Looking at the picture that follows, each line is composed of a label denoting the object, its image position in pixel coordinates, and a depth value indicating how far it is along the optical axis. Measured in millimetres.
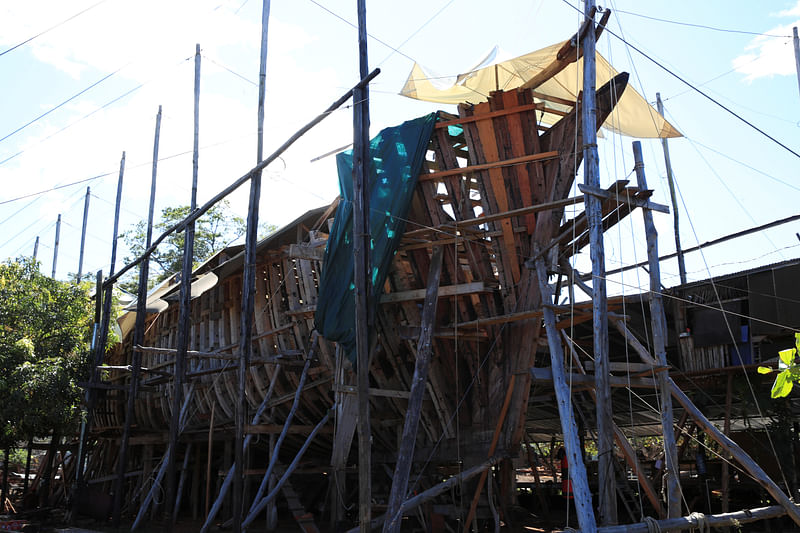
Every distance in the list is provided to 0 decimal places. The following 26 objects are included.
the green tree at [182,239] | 33406
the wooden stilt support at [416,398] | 8359
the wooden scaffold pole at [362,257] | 8008
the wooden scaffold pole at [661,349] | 8180
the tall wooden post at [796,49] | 18269
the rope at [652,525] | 7312
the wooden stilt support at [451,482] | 8992
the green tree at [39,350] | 14406
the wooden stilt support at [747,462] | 7879
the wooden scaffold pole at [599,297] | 7648
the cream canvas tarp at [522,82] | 12583
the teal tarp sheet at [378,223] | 10117
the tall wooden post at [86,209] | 30367
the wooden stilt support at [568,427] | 7148
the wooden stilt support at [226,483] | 11485
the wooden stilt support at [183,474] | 15466
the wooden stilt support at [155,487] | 14289
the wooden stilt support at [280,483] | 10875
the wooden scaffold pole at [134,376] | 13727
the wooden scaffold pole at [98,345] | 15068
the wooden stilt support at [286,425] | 11438
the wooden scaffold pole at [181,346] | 11734
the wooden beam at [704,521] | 7297
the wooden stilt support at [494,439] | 9524
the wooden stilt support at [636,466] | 8430
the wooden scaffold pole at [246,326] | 10148
